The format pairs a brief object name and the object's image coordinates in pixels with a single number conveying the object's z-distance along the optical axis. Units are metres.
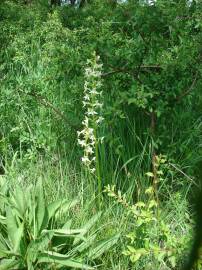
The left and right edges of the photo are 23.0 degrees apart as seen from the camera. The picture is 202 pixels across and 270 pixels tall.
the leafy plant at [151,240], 2.56
